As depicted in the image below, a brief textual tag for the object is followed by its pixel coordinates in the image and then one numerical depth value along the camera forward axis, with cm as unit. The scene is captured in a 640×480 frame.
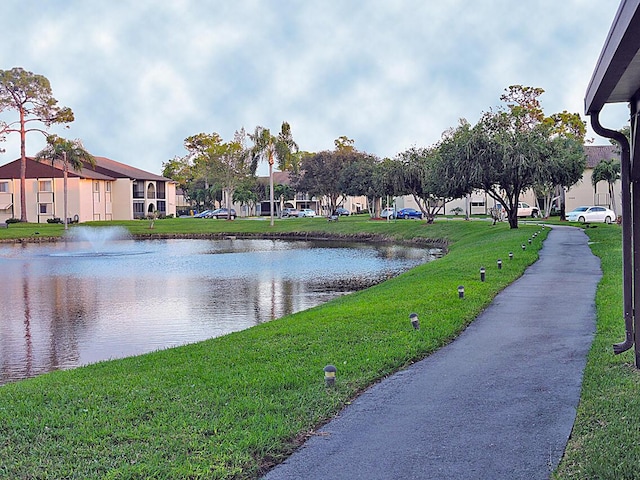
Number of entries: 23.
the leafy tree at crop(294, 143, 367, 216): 8100
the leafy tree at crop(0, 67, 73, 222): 7312
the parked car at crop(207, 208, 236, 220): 9563
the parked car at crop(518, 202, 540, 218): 7069
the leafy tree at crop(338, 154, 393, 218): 7600
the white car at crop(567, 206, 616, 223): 5534
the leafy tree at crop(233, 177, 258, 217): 10625
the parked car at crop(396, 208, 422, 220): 8156
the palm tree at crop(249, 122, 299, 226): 7431
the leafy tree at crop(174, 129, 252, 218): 8681
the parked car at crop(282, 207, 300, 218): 10214
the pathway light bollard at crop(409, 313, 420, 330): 1161
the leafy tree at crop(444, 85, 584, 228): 4266
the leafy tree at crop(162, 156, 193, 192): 12212
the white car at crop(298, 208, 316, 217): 9905
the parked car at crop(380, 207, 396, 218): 8269
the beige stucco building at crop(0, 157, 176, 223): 8300
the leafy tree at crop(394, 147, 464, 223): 5909
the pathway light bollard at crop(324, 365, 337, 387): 827
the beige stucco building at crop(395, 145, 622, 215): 7194
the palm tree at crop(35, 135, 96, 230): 7281
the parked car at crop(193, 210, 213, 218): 10229
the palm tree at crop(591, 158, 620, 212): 5666
